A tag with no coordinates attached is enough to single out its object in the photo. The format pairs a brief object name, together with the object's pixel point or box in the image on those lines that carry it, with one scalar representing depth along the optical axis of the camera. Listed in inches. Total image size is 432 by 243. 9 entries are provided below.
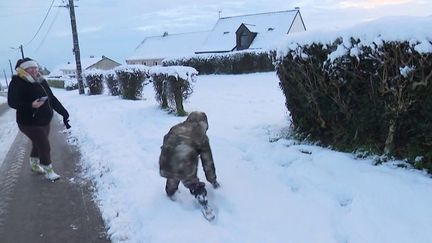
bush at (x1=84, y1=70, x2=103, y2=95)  895.7
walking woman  233.1
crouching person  173.2
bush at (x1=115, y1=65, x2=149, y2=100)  610.9
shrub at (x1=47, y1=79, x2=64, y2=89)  1791.3
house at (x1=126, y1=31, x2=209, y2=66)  2034.4
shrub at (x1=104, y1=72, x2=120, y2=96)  733.2
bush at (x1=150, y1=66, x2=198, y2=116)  415.8
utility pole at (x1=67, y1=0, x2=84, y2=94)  993.5
